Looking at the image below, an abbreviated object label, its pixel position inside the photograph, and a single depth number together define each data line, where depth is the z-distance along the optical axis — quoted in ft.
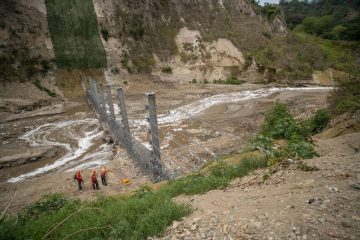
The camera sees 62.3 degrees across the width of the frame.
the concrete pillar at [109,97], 40.74
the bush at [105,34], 106.11
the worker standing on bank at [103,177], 34.14
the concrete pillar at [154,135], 25.68
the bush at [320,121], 36.22
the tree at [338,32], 193.26
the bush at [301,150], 19.40
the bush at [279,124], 30.17
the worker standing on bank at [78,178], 33.33
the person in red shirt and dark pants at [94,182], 32.91
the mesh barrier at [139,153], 28.22
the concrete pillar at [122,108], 34.76
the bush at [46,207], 21.50
